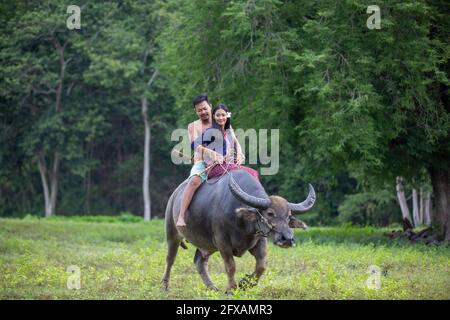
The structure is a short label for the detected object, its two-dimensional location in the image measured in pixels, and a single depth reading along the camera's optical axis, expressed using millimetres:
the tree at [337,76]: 20734
